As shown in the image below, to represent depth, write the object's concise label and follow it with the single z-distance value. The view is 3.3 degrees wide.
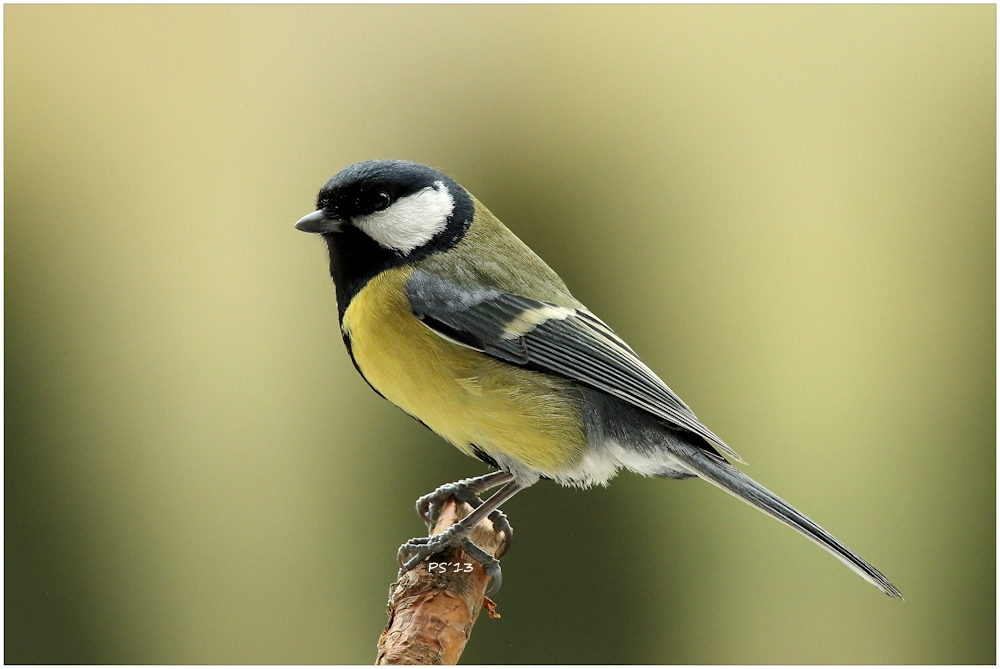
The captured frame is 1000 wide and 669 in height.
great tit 3.46
